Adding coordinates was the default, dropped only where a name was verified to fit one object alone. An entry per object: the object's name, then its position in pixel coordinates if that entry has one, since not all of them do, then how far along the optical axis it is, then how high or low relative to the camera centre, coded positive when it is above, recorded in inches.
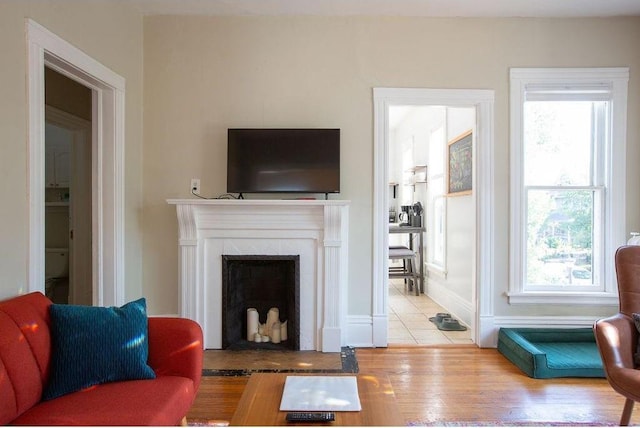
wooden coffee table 52.2 -29.1
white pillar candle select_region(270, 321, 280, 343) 122.3 -39.6
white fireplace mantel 116.3 -12.5
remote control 51.8 -28.6
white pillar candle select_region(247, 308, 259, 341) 122.9 -36.9
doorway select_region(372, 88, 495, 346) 122.7 +7.8
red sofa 54.2 -28.9
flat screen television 119.6 +17.7
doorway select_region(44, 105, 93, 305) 141.4 +1.0
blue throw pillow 61.7 -23.7
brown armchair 68.6 -24.4
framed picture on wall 141.3 +20.0
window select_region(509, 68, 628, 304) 122.7 +10.6
